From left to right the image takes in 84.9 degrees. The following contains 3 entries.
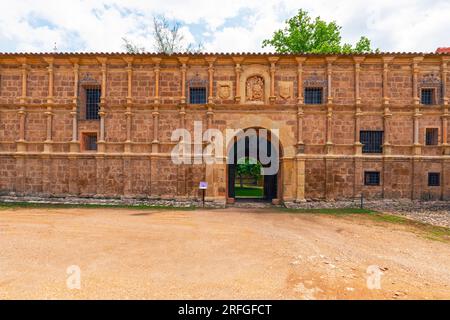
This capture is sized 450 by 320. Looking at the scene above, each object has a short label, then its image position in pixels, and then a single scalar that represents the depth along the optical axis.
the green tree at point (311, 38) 23.05
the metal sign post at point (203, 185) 13.79
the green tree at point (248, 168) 33.88
